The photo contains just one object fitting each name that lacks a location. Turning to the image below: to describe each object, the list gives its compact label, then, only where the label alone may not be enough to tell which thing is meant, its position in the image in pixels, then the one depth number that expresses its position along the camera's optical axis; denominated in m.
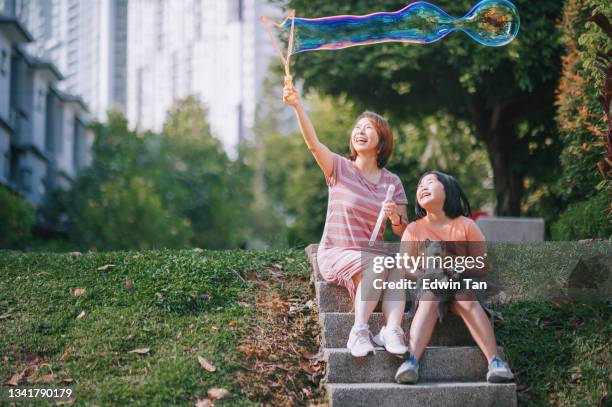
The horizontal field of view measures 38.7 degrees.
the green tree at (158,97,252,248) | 38.06
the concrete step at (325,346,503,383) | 6.05
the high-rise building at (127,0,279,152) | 113.50
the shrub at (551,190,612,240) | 8.98
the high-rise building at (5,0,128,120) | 138.12
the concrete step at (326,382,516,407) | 5.77
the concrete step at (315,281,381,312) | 6.83
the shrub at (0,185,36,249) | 16.55
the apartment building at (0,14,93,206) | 29.37
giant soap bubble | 7.95
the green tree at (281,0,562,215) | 13.68
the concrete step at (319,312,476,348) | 6.46
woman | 6.20
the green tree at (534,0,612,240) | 8.66
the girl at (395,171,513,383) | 5.95
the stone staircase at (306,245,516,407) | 5.79
